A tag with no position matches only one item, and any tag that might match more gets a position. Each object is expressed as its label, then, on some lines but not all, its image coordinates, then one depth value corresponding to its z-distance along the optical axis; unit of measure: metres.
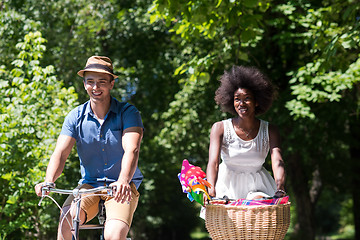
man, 7.80
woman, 9.32
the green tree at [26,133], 14.48
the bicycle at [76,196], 6.87
